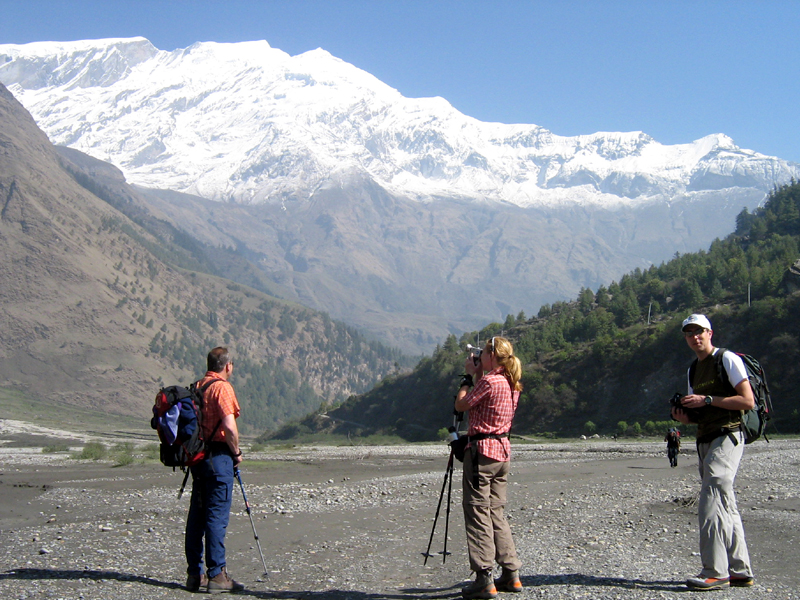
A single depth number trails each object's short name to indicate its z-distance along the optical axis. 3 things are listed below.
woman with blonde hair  9.76
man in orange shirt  10.38
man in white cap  9.48
